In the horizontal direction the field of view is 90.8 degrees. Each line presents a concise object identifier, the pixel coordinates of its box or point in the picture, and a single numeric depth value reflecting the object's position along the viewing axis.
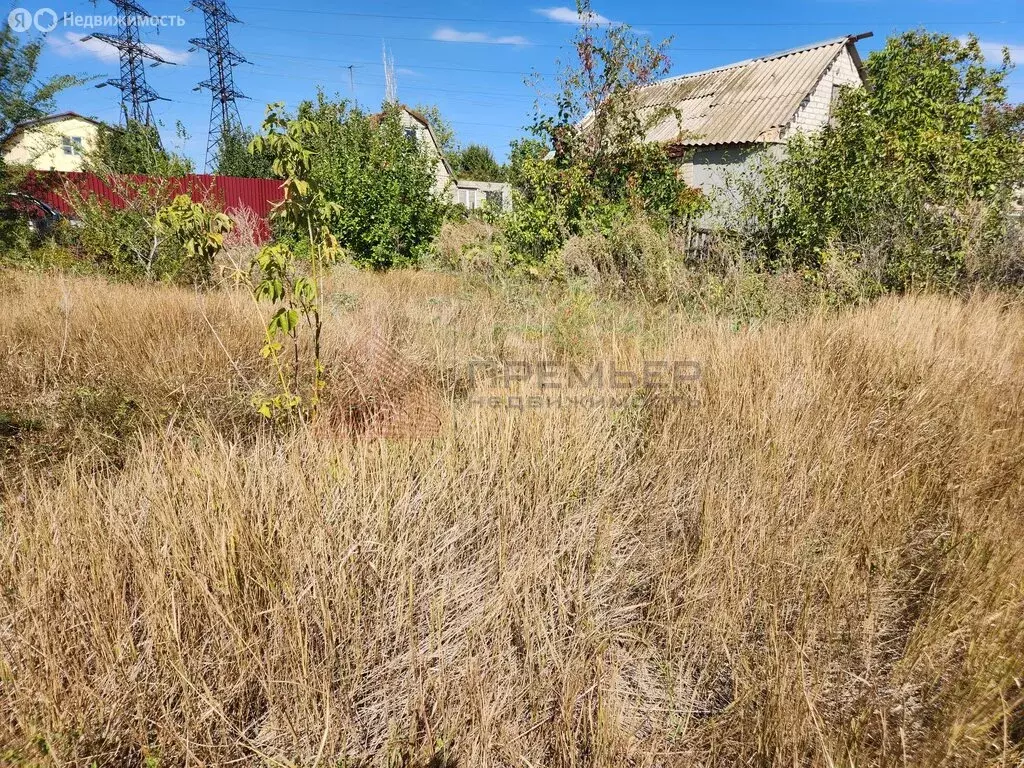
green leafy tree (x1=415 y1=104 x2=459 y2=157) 30.52
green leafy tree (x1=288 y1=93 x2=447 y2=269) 10.56
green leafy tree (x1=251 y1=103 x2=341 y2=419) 2.23
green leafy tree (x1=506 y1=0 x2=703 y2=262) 7.33
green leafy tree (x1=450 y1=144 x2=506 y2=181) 40.75
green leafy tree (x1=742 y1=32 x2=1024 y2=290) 5.53
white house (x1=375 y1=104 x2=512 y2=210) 27.86
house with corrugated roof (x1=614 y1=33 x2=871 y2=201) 14.41
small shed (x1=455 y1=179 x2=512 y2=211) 28.83
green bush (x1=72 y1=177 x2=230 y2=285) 6.39
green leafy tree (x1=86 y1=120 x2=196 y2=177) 8.69
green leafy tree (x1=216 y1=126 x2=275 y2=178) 21.91
